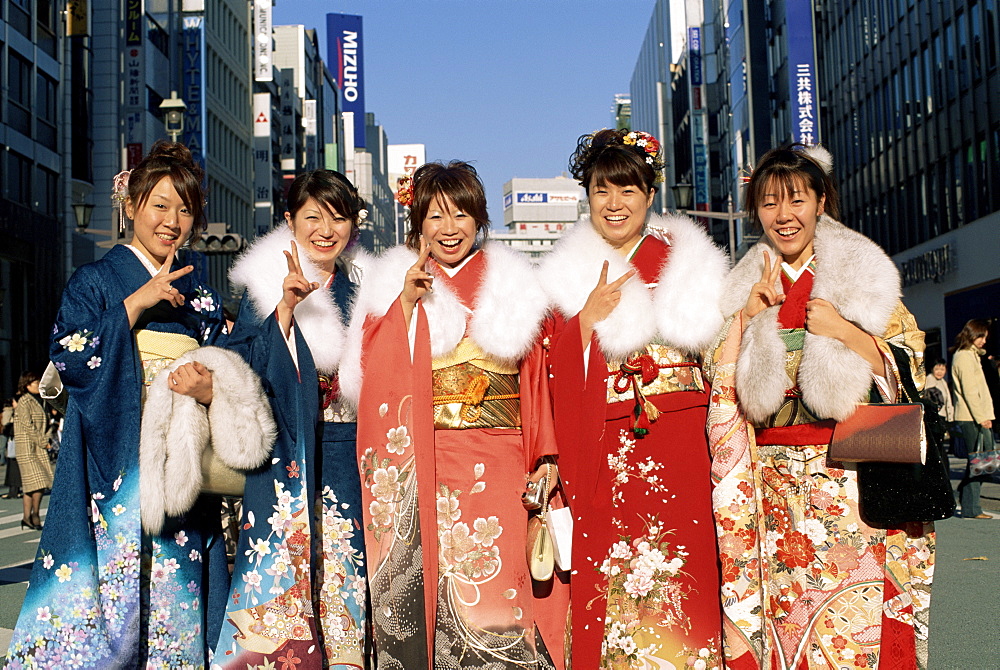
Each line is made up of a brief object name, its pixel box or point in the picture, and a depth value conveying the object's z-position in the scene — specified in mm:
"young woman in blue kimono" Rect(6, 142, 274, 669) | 3801
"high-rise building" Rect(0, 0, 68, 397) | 22312
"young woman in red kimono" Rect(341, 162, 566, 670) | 3939
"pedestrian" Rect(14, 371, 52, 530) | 11469
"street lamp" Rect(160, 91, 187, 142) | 16094
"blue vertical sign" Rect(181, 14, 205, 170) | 33062
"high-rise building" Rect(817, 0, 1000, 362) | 21797
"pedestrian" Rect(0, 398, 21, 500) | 14055
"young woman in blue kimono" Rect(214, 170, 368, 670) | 4039
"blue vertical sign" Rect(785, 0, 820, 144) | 29703
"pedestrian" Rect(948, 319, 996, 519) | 11039
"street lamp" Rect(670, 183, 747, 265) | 19297
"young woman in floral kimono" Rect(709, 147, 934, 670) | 3734
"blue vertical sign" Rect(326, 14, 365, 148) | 84938
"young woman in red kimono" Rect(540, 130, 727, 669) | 4000
